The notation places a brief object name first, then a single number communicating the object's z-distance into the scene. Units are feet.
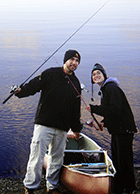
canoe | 12.95
